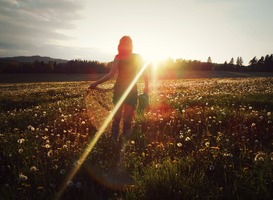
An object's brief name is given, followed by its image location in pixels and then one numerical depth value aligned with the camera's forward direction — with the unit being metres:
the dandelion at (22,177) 4.32
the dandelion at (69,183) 4.17
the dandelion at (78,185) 4.15
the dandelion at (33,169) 4.66
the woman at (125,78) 6.93
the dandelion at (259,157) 4.30
